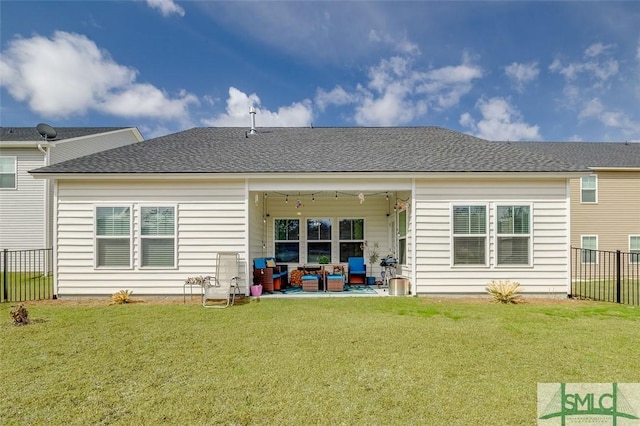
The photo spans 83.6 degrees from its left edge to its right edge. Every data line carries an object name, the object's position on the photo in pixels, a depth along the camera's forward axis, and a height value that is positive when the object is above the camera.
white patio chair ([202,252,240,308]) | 7.69 -1.38
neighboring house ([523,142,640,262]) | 14.02 +0.54
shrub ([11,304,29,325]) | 5.84 -1.57
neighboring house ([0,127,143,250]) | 13.05 +0.92
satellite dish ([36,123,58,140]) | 13.17 +3.33
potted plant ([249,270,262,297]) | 8.70 -1.68
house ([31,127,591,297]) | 8.34 +0.06
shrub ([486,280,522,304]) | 7.78 -1.54
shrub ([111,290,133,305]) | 7.87 -1.71
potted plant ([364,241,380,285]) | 11.48 -0.96
